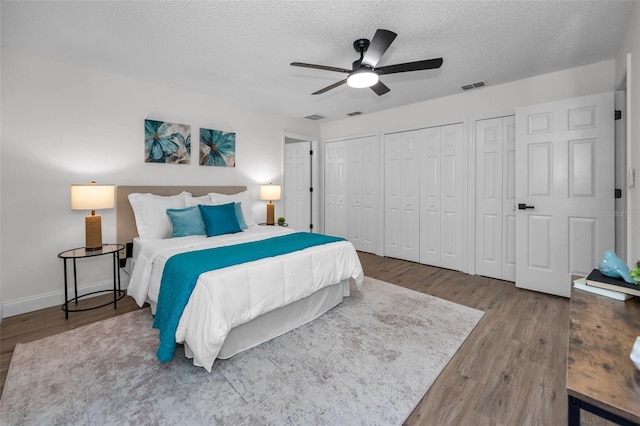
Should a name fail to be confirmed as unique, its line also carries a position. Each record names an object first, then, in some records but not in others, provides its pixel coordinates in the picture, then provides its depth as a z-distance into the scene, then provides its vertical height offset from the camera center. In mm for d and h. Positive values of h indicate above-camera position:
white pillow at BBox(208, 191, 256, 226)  3837 +143
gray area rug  1555 -1080
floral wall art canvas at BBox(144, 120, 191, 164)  3572 +895
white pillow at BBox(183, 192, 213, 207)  3564 +137
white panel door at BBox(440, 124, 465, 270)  4082 +206
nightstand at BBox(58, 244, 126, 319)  2713 -531
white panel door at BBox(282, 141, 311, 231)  5691 +508
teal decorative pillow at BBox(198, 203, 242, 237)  3213 -103
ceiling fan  2138 +1191
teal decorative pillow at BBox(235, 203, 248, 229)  3688 -83
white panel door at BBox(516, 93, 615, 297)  2898 +205
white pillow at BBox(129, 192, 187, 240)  3154 -44
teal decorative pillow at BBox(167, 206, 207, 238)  3150 -126
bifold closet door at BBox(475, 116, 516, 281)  3662 +150
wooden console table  721 -473
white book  1375 -418
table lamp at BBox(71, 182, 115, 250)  2760 +85
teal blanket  1898 -431
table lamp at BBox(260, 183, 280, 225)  4586 +246
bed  1872 -565
